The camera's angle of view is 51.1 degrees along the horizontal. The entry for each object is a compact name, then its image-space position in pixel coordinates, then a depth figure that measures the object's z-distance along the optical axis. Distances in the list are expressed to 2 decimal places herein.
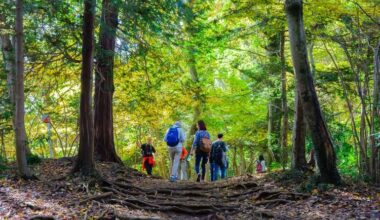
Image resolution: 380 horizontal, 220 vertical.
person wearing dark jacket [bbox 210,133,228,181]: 12.77
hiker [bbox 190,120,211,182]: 12.23
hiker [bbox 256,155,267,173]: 17.42
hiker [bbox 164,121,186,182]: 11.80
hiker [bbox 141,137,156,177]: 13.71
